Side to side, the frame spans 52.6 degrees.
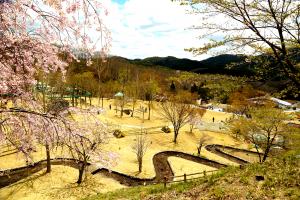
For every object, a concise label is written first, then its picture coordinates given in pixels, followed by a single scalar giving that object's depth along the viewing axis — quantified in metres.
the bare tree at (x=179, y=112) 45.31
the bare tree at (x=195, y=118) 50.58
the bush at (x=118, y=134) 41.28
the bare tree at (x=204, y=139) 37.87
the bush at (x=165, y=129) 48.25
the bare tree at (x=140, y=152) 29.15
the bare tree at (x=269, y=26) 9.74
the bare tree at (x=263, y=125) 31.00
